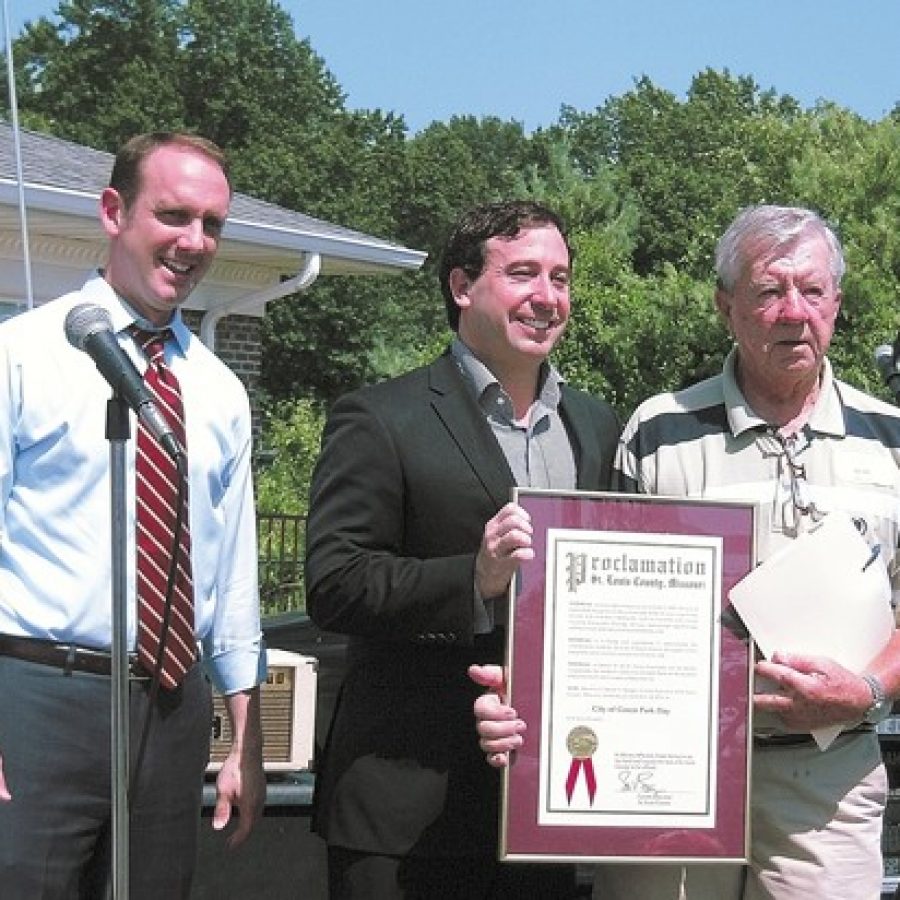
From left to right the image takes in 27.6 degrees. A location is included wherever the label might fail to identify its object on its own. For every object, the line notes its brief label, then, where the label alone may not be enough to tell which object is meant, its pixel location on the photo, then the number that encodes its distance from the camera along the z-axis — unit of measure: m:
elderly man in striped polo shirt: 3.62
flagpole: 5.04
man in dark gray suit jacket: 3.68
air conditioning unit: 4.86
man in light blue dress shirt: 3.45
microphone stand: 3.14
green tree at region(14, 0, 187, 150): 48.75
